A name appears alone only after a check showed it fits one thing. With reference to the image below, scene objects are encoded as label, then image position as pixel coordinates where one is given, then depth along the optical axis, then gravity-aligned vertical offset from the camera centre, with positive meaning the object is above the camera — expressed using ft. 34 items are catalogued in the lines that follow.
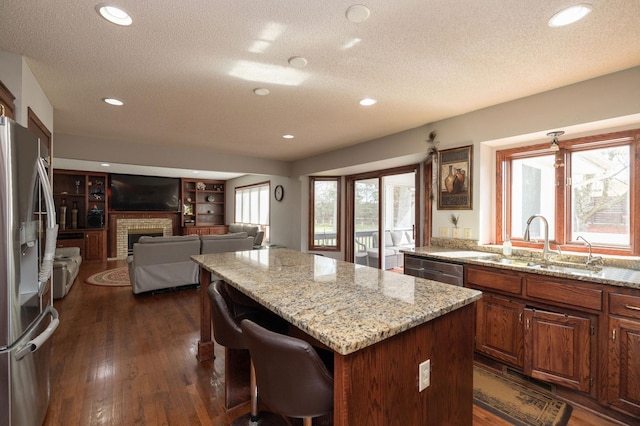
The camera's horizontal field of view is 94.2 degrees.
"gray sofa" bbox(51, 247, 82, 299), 13.80 -2.91
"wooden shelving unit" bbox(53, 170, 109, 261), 23.84 +0.30
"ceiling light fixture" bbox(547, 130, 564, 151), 8.77 +2.14
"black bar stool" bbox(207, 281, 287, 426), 5.22 -2.07
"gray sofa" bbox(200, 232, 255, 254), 16.03 -1.66
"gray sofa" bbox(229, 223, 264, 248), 23.12 -1.59
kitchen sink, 6.79 -1.39
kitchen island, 3.23 -1.52
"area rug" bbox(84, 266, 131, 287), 17.12 -3.99
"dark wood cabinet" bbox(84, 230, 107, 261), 23.98 -2.56
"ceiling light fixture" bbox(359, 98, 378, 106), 9.27 +3.51
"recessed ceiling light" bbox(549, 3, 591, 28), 5.01 +3.44
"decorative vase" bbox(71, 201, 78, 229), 24.47 -0.37
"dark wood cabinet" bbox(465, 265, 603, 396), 6.54 -2.75
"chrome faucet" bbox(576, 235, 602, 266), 7.73 -1.23
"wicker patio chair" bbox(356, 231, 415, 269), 17.40 -2.05
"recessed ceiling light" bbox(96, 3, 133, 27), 5.05 +3.50
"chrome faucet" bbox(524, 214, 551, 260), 8.45 -0.83
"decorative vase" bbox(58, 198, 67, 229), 23.94 -0.35
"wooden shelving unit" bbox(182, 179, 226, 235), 30.12 +0.73
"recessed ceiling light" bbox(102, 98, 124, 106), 9.34 +3.59
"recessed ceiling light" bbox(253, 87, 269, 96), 8.48 +3.53
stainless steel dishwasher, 8.80 -1.82
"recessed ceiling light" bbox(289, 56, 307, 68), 6.75 +3.51
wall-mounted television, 26.20 +1.89
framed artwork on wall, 10.62 +1.26
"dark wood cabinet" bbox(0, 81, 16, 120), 5.94 +2.36
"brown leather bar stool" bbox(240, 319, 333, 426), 3.40 -1.91
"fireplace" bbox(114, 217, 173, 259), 26.43 -1.48
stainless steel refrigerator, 4.16 -0.95
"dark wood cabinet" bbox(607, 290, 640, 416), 5.93 -2.86
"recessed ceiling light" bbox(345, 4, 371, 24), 4.99 +3.44
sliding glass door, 16.88 -0.26
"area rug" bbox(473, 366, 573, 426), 6.25 -4.35
